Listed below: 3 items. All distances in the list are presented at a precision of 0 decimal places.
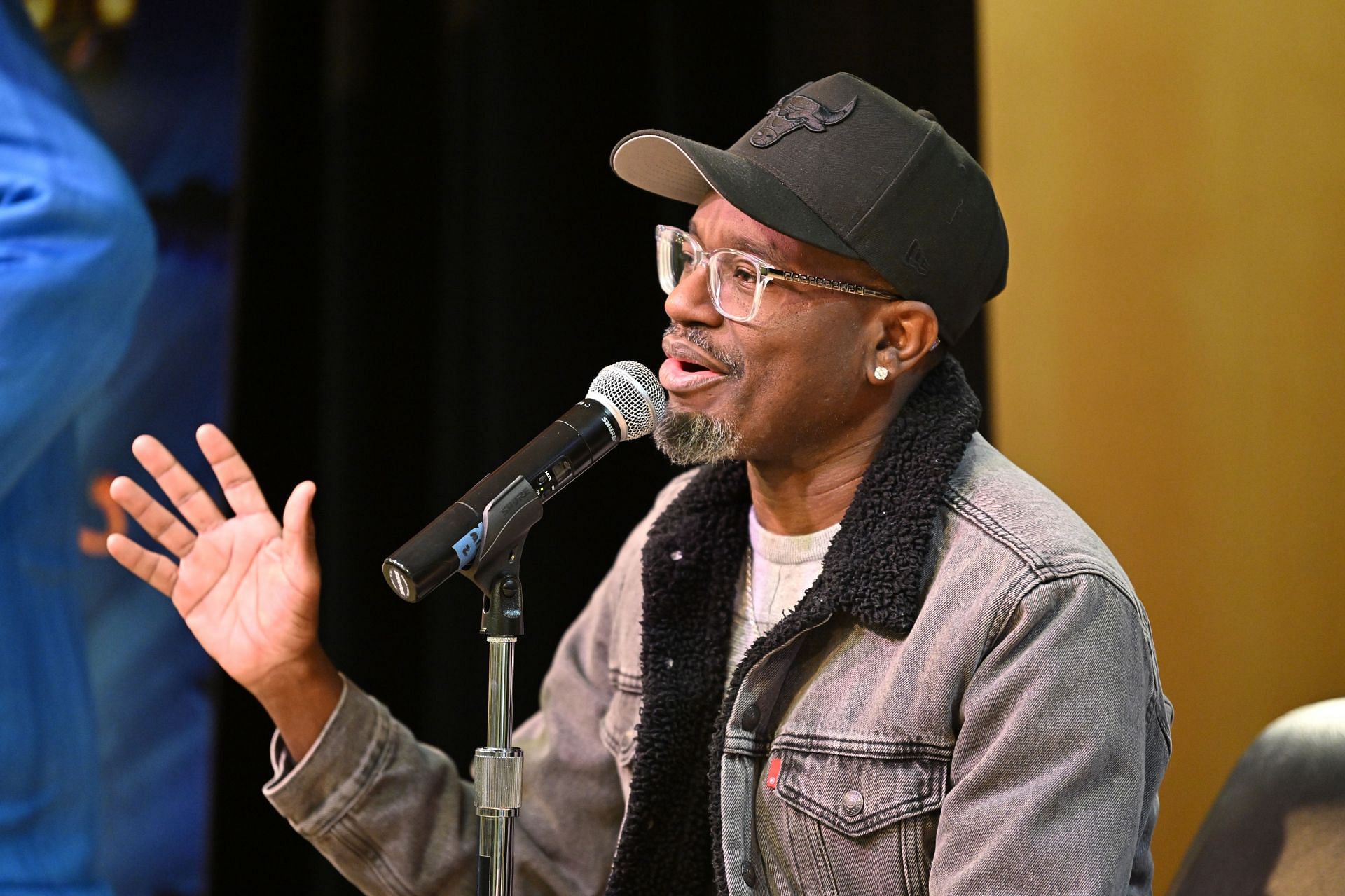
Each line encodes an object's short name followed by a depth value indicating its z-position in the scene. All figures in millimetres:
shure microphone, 5331
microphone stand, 5374
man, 5427
